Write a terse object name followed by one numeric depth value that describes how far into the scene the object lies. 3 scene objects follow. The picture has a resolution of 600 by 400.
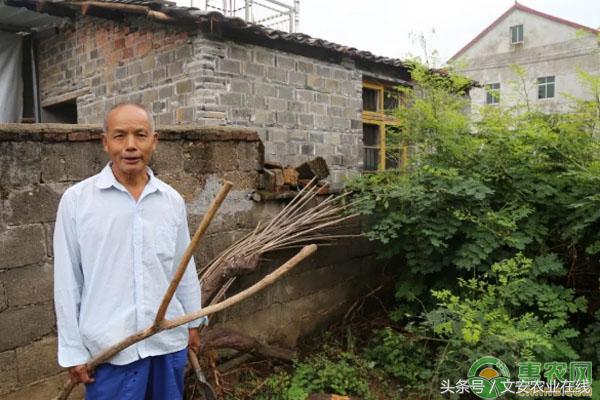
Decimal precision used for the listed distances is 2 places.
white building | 18.44
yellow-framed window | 8.23
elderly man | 1.71
